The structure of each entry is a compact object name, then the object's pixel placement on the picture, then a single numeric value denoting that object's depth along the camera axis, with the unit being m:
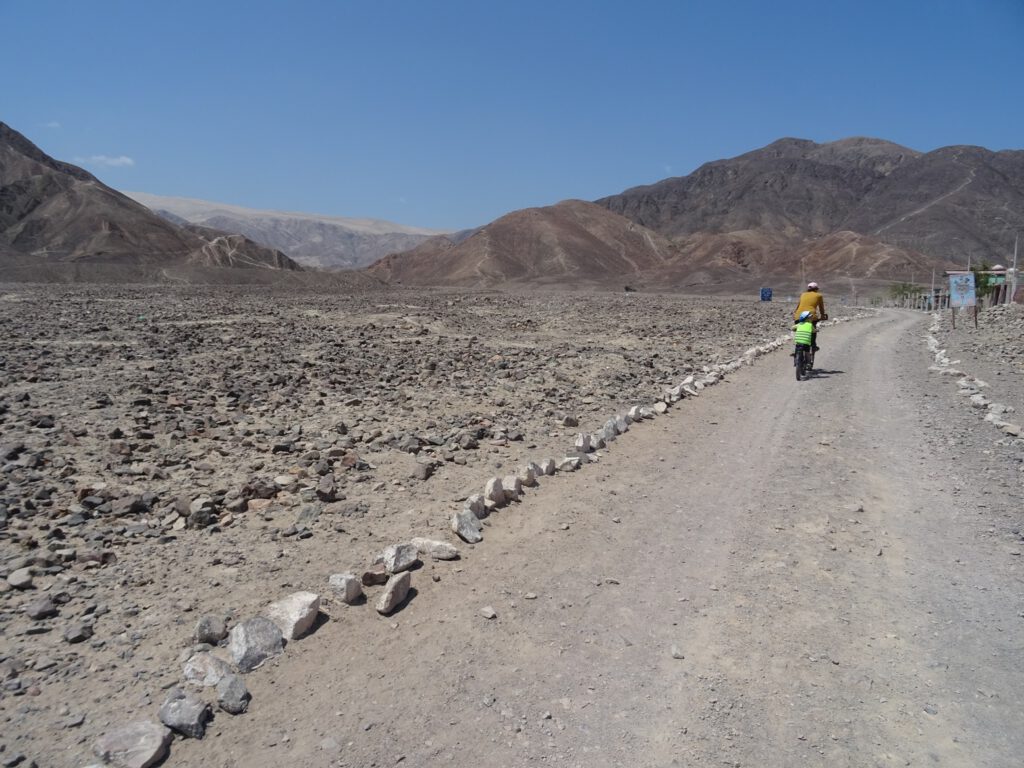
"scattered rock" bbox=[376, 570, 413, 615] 4.41
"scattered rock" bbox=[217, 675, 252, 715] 3.53
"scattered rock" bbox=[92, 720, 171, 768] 3.14
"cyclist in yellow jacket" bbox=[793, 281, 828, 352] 14.55
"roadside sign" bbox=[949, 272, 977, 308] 25.61
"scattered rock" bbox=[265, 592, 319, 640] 4.13
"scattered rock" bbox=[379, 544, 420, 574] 4.91
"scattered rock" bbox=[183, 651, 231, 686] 3.73
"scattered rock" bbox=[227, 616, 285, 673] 3.86
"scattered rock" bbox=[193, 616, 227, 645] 4.15
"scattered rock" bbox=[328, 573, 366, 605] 4.51
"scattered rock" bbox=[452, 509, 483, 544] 5.52
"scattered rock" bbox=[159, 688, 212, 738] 3.35
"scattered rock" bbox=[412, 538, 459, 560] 5.18
